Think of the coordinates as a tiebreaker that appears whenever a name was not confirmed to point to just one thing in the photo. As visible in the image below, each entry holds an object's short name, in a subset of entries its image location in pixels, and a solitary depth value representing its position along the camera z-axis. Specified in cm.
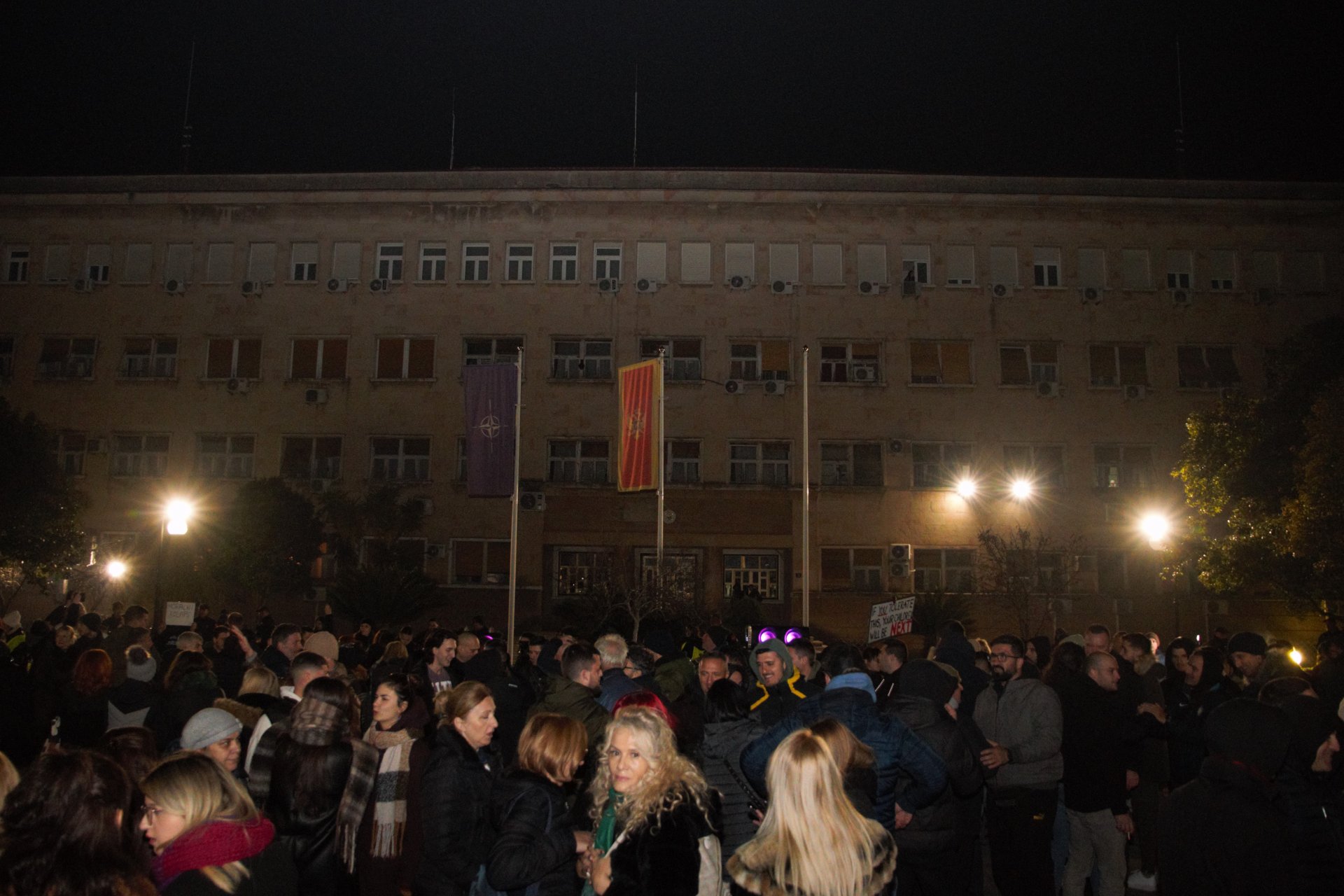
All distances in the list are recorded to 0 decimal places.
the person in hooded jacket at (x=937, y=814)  638
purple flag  2892
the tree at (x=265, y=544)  3198
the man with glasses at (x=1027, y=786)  755
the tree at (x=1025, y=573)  3250
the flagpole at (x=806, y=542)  2469
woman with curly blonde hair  405
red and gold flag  2722
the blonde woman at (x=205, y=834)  364
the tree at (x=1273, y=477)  2466
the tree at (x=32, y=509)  2981
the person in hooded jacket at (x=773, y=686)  762
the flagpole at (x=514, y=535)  2289
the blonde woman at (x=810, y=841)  366
